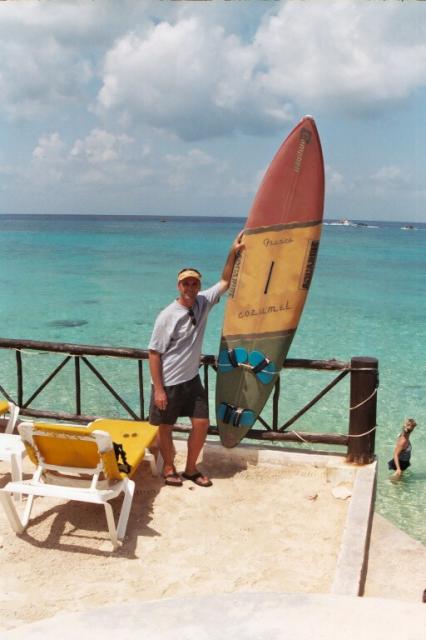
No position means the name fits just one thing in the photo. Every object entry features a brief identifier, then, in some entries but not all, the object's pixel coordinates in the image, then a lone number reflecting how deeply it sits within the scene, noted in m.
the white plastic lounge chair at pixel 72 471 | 3.93
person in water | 7.61
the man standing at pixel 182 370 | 4.72
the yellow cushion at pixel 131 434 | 4.53
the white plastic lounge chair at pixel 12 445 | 4.40
